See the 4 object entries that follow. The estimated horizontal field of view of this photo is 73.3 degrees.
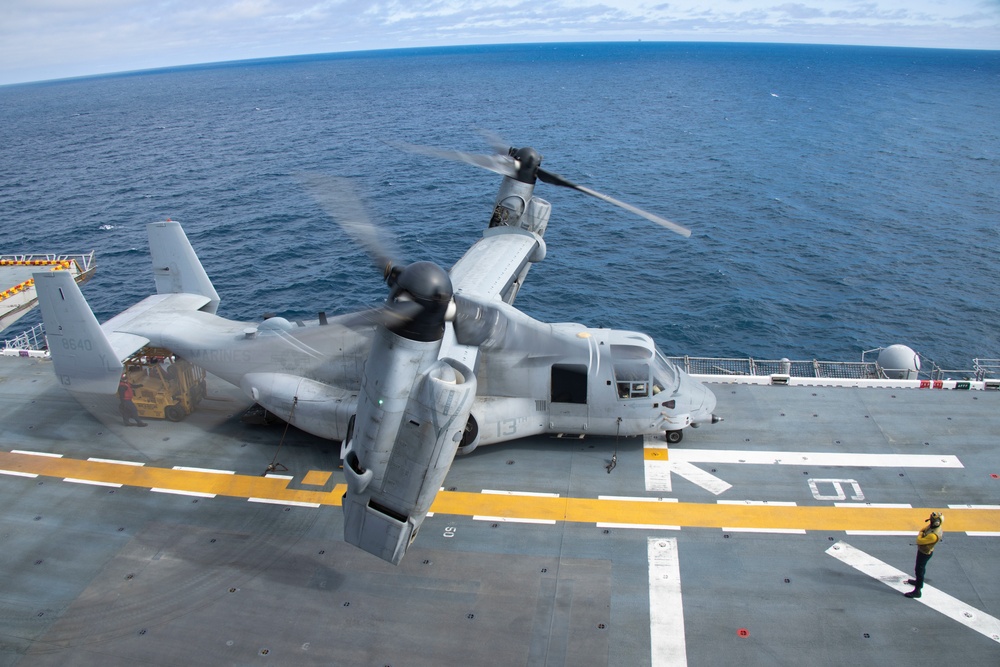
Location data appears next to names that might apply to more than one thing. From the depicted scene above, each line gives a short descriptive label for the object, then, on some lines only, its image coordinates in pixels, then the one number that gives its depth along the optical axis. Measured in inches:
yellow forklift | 909.8
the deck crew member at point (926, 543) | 571.8
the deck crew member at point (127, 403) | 898.1
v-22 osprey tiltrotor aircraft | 541.3
